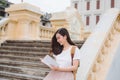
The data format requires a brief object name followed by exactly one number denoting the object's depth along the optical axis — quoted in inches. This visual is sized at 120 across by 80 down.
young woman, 115.1
